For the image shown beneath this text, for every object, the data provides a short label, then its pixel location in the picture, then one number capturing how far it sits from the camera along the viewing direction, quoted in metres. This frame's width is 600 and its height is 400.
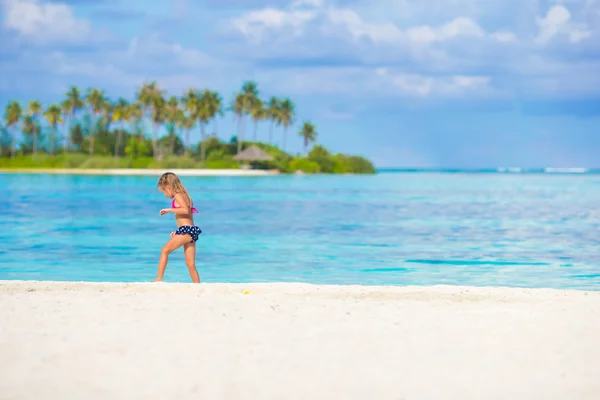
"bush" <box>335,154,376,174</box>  177.38
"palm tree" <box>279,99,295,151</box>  154.88
